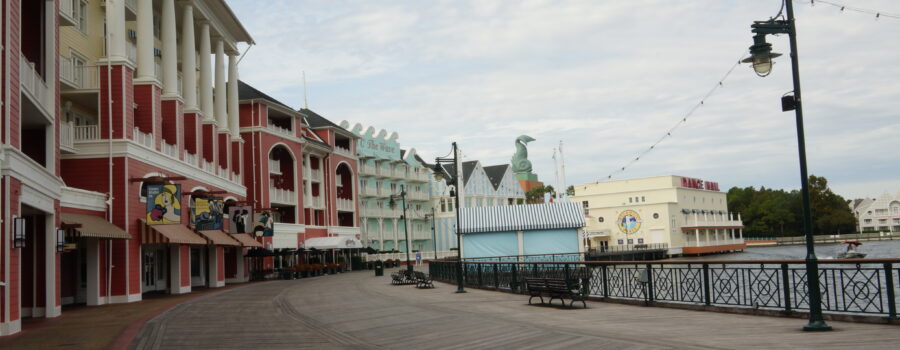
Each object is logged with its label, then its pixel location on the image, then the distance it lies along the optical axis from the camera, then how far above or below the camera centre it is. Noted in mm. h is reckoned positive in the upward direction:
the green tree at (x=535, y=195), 122938 +6657
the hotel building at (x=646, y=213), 92438 +2128
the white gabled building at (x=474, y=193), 94062 +6237
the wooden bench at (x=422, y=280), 29341 -1617
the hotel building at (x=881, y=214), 166875 +989
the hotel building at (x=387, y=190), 79938 +5925
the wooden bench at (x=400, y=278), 32375 -1662
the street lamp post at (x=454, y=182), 26234 +2494
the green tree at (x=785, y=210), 124625 +2215
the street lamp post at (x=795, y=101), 12430 +2161
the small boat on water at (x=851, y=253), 64012 -2905
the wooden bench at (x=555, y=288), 18406 -1378
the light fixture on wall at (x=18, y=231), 15656 +584
